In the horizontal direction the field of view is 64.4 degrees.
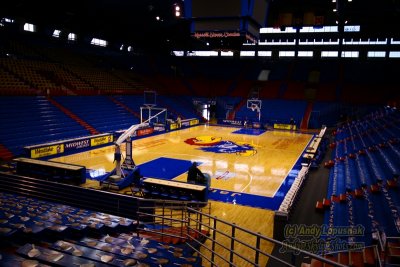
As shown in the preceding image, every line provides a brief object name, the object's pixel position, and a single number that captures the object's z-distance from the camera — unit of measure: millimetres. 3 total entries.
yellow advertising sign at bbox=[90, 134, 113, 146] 20470
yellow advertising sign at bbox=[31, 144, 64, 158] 16484
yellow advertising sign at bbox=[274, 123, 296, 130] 32125
